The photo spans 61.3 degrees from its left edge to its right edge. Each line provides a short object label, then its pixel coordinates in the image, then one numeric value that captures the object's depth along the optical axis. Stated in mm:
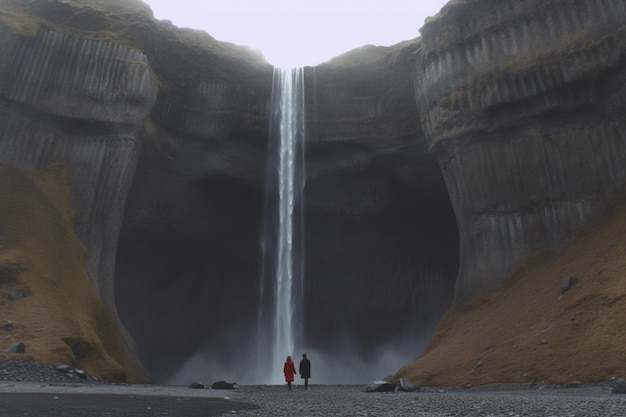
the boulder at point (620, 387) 11547
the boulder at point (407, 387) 16516
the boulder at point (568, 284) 20672
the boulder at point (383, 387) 16578
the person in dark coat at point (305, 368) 19016
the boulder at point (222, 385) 20938
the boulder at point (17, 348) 18688
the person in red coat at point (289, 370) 18350
